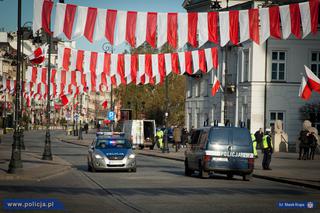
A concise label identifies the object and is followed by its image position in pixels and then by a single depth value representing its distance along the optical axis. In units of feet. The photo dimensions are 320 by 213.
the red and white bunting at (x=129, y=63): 149.89
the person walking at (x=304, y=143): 158.92
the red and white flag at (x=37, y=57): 166.40
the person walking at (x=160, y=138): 220.02
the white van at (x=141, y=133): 223.10
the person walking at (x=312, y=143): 159.98
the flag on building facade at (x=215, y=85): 183.72
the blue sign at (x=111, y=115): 267.80
